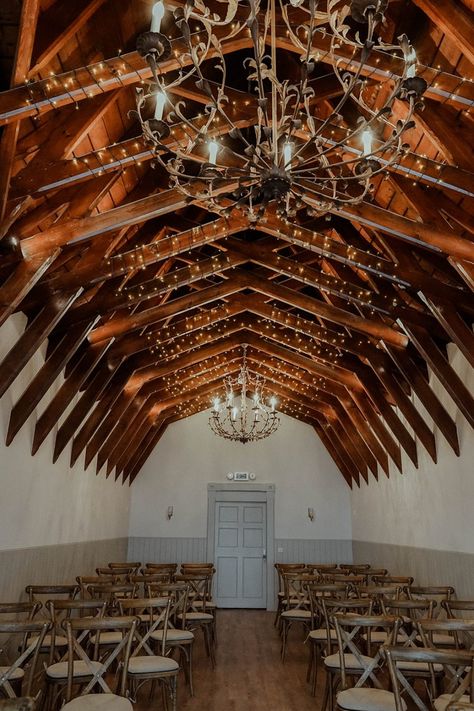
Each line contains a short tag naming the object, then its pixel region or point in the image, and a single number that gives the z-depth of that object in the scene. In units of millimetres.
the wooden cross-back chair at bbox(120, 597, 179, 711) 4391
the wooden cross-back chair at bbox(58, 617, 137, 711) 3490
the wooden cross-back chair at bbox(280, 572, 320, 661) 7504
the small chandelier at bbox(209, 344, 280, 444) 9023
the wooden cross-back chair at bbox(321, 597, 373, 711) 4715
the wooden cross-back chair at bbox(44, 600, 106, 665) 4513
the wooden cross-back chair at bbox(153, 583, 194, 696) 5609
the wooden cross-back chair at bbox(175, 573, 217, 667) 7188
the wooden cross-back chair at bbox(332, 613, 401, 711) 3775
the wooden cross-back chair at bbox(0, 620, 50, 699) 3506
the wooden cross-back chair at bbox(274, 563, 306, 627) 9109
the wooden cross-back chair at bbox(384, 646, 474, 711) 3079
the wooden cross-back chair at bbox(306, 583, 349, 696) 5898
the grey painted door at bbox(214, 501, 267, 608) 12242
